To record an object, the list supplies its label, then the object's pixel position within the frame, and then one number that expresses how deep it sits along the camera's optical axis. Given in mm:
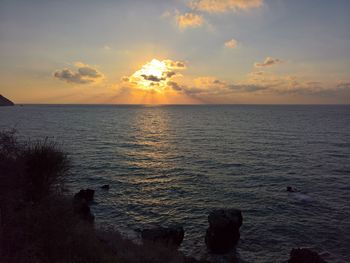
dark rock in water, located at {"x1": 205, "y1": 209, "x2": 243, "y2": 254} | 23438
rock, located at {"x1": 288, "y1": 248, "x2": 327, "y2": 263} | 19359
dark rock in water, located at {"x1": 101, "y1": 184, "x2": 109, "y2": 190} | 37094
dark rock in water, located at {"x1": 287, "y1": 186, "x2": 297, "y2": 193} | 35609
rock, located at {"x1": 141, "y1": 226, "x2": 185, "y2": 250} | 22250
